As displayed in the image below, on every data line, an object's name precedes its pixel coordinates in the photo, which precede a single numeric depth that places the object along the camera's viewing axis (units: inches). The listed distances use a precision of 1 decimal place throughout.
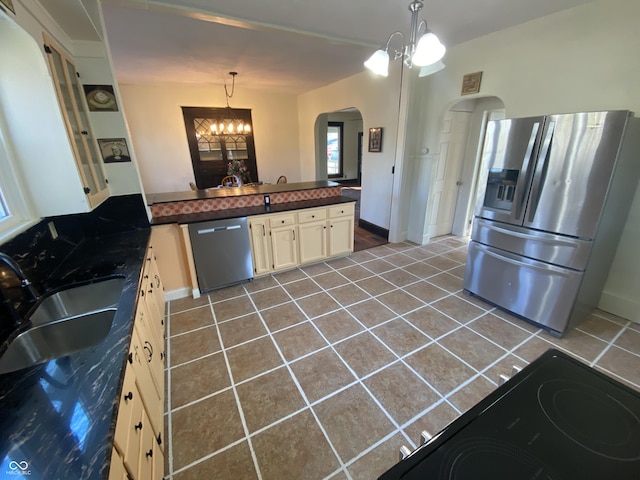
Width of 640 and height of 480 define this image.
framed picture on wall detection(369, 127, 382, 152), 169.3
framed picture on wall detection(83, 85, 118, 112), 87.3
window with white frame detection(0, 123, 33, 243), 59.7
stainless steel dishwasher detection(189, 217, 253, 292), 113.0
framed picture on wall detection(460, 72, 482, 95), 123.2
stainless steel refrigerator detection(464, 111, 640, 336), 76.5
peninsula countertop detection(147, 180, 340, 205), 119.1
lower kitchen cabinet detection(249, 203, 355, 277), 126.6
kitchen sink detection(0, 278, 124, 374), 47.8
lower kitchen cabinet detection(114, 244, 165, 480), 34.5
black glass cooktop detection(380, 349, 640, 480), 24.9
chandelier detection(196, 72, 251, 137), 229.8
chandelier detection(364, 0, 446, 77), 66.8
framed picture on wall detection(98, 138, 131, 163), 92.2
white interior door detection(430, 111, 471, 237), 158.4
